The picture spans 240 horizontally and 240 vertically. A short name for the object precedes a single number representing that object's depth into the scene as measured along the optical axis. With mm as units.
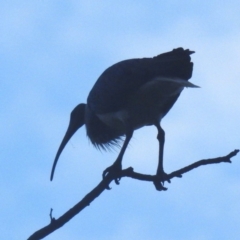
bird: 15359
